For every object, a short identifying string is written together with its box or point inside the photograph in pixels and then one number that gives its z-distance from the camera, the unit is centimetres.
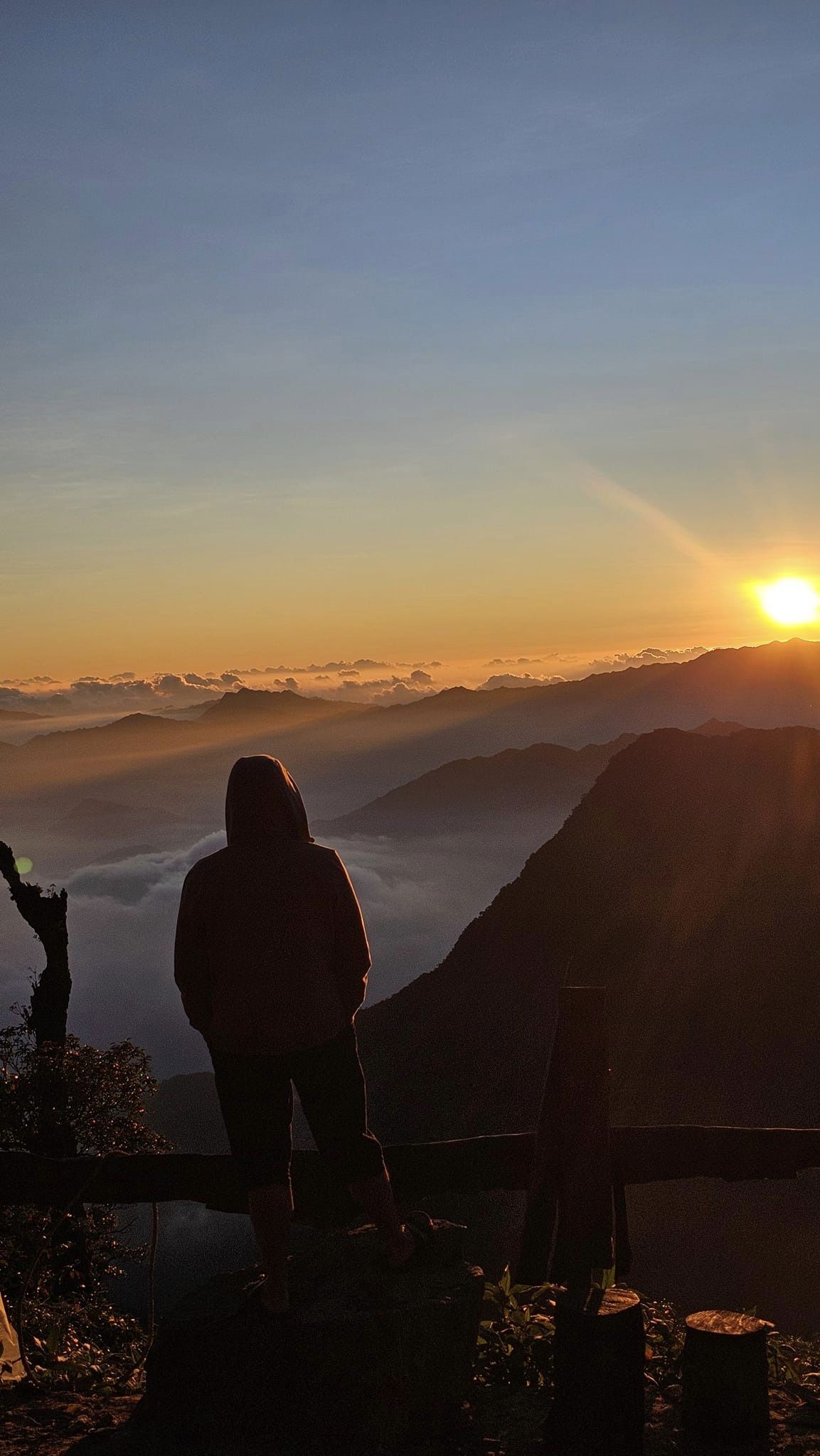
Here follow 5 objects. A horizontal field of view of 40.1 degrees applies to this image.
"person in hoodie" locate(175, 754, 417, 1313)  495
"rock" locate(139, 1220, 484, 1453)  447
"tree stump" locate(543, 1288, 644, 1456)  441
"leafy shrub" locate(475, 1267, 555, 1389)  505
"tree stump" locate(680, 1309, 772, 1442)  453
